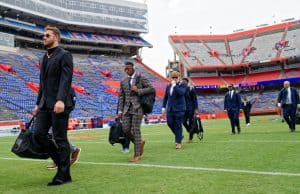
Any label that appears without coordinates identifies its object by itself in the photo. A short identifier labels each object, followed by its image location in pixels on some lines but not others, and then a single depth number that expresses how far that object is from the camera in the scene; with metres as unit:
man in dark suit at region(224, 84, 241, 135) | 11.94
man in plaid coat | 6.06
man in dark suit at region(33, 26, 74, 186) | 4.20
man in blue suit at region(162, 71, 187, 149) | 7.84
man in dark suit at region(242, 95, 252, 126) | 17.94
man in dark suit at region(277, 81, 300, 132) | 10.90
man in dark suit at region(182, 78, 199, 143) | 9.52
